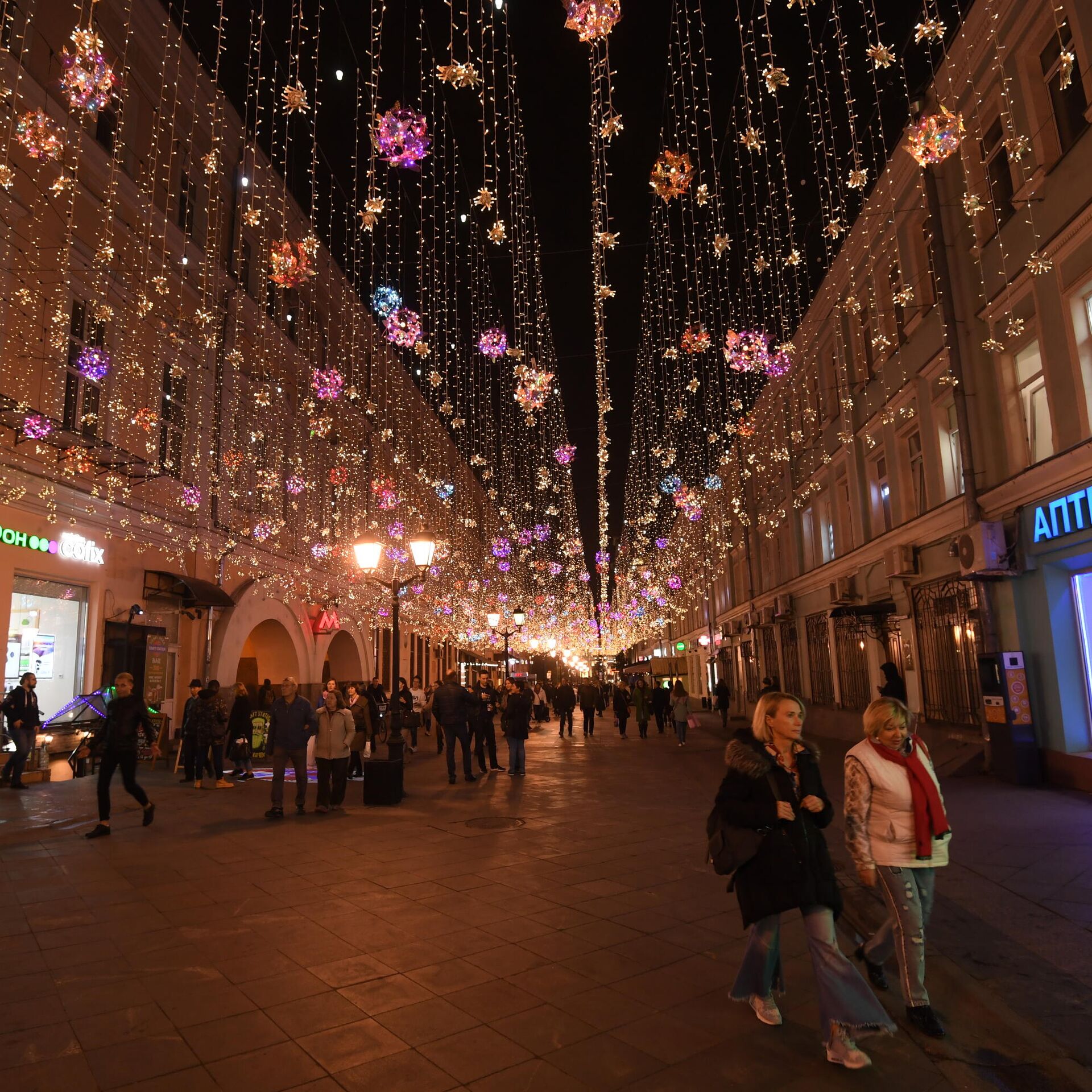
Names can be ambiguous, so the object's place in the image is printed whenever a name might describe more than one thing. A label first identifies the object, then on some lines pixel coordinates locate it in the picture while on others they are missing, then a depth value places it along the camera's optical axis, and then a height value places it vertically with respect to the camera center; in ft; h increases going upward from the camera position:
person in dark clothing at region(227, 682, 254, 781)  49.83 -2.10
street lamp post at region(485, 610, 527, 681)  74.87 +6.57
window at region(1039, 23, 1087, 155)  34.83 +25.26
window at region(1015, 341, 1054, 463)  39.32 +13.36
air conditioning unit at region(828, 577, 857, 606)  66.80 +7.40
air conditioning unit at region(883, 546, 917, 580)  52.90 +7.64
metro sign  86.84 +8.08
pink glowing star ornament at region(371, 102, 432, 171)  29.19 +20.30
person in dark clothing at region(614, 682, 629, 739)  87.10 -2.29
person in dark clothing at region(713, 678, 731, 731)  93.30 -1.88
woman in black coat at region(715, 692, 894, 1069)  12.30 -2.97
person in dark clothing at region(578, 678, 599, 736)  90.12 -1.64
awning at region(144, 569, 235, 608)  55.72 +7.92
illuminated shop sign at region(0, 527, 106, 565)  42.19 +9.07
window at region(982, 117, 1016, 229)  41.16 +26.04
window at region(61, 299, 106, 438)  47.73 +19.20
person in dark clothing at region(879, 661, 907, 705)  47.34 -0.32
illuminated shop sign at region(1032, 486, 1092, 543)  34.06 +6.85
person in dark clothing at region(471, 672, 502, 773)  50.67 -2.52
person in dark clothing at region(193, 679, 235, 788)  44.91 -1.39
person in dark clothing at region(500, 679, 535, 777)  50.34 -2.39
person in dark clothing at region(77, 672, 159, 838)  29.66 -1.32
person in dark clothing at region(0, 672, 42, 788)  39.96 -0.70
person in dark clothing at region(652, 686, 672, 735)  94.58 -2.21
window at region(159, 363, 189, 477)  58.95 +20.80
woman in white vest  13.70 -2.63
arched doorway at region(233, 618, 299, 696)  81.05 +4.19
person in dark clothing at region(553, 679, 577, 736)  90.17 -1.60
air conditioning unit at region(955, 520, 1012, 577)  40.11 +6.23
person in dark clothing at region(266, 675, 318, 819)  34.78 -1.48
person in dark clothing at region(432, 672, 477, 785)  46.06 -1.10
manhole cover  32.24 -5.38
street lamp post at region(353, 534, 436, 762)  39.09 +6.70
